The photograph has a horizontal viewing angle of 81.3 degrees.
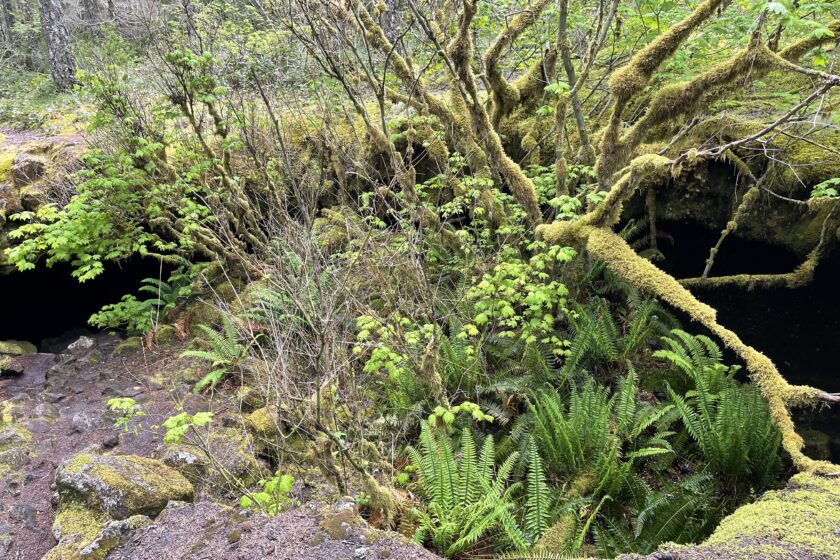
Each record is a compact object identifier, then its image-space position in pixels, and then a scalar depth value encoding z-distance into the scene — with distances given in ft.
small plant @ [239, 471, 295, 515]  10.23
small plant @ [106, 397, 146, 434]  13.32
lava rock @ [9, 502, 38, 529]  13.96
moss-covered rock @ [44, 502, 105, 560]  11.06
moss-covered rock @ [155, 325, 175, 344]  24.73
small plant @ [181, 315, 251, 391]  20.40
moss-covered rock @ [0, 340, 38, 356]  24.90
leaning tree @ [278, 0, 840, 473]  13.38
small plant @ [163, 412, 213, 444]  10.68
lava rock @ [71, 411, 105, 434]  18.76
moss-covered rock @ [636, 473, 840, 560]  6.76
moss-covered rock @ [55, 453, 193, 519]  11.71
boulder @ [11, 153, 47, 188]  25.79
